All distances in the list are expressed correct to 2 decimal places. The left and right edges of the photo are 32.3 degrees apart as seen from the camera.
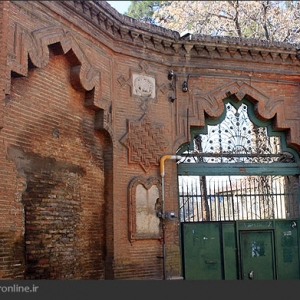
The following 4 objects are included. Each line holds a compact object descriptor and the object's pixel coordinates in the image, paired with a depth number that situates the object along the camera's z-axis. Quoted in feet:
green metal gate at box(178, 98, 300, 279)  37.38
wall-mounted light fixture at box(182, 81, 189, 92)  37.50
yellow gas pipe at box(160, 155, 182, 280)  34.81
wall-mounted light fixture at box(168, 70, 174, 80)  37.09
